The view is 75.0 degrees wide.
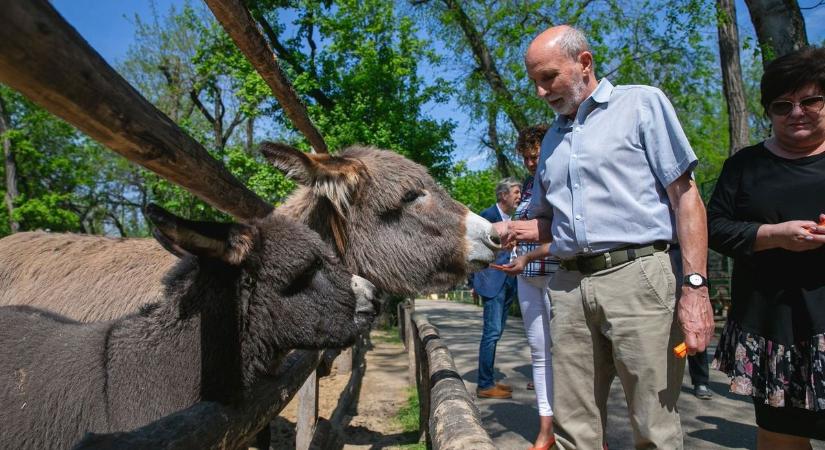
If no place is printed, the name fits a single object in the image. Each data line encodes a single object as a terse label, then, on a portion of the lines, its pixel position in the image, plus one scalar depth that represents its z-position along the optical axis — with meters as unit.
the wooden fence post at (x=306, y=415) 4.86
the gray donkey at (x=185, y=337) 1.96
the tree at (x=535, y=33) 17.14
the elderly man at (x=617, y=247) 2.44
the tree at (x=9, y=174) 18.47
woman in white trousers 3.97
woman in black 2.41
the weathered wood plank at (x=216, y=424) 1.33
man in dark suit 5.66
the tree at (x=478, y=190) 34.44
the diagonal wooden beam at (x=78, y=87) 0.89
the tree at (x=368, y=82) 14.55
